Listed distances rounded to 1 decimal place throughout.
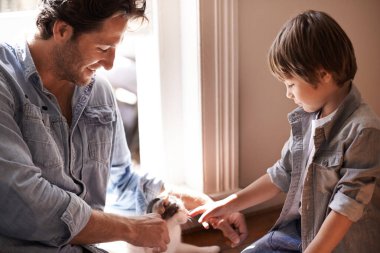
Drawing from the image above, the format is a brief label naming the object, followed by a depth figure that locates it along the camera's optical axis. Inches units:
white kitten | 52.1
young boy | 39.1
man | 37.0
